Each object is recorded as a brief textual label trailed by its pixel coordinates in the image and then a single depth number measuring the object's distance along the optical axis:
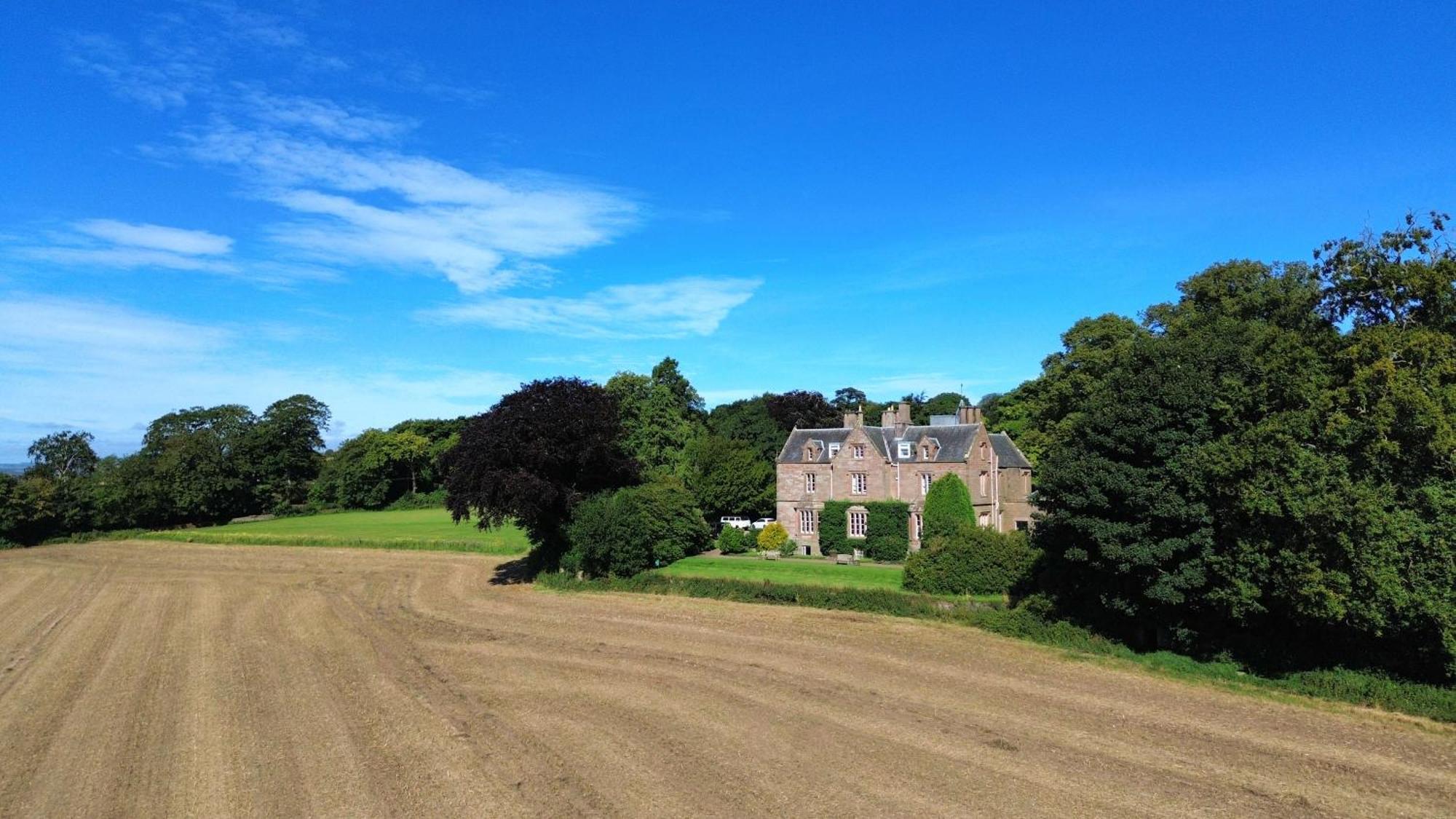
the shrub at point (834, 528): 44.91
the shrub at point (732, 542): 47.22
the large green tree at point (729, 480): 54.78
